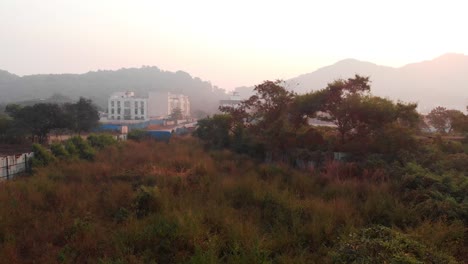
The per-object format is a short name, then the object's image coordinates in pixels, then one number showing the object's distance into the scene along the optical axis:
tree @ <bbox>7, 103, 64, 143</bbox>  22.25
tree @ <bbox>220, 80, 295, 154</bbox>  14.05
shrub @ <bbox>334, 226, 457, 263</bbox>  4.04
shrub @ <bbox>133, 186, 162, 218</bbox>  7.11
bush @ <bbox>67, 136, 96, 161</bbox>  15.23
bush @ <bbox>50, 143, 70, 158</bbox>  14.16
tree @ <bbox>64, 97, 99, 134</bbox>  27.69
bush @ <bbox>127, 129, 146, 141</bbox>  25.80
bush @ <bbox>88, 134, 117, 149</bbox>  18.33
